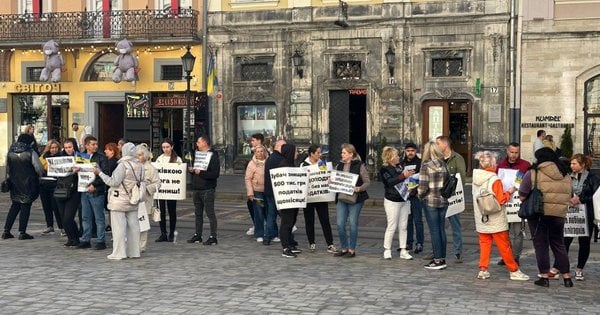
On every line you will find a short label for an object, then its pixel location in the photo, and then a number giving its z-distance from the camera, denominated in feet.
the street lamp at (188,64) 75.92
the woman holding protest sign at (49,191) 45.06
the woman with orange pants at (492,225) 33.06
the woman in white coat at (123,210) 37.78
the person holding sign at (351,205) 38.78
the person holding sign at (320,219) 40.45
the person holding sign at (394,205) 38.04
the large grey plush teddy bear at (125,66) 95.09
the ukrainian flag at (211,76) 92.99
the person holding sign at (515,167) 36.12
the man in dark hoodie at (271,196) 41.50
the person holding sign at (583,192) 33.17
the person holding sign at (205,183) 42.70
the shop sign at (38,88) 101.24
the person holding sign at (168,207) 43.88
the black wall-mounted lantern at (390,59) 87.20
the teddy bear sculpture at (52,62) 96.37
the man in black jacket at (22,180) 44.29
